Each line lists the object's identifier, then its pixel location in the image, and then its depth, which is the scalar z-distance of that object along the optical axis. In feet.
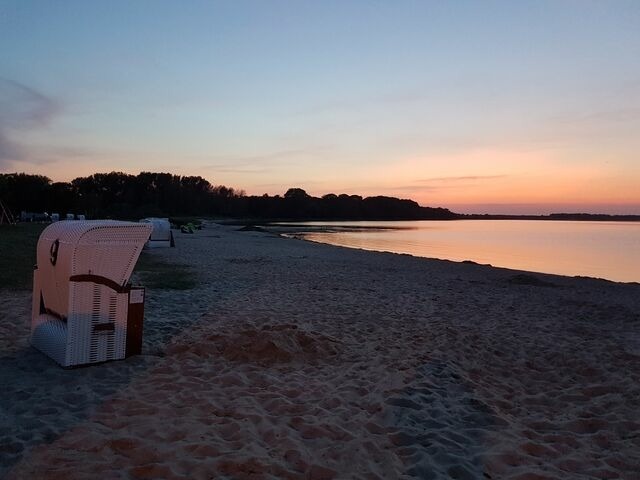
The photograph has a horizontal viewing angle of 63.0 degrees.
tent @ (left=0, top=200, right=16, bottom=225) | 130.93
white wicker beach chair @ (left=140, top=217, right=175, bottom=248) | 89.04
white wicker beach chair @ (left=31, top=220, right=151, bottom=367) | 18.30
